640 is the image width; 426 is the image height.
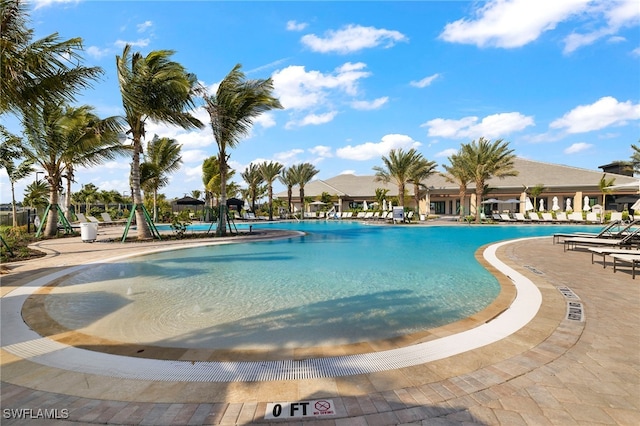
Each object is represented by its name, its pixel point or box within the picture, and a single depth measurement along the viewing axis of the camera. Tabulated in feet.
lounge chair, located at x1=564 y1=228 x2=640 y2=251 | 34.99
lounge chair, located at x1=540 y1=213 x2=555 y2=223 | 94.38
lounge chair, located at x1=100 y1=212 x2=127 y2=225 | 87.95
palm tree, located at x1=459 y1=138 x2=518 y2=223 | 90.48
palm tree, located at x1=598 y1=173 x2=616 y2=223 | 101.96
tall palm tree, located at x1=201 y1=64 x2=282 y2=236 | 55.72
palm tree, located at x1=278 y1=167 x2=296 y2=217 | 127.75
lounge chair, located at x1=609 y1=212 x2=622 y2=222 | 91.89
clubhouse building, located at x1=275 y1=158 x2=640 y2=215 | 118.52
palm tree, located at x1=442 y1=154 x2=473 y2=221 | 98.41
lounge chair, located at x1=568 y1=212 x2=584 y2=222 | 93.10
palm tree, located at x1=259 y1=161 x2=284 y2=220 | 123.13
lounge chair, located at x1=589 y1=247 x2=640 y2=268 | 26.71
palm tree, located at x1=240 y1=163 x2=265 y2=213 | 127.65
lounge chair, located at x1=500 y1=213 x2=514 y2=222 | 97.92
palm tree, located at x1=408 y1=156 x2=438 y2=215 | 103.81
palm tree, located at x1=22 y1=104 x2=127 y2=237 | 50.29
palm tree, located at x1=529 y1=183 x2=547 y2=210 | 114.47
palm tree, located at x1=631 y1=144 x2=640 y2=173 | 96.37
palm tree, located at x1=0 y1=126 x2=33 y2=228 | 52.70
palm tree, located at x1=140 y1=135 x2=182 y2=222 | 90.27
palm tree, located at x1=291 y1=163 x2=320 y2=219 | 126.62
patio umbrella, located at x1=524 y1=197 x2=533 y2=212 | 98.07
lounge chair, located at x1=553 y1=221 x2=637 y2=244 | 41.17
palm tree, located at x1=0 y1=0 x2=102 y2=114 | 19.16
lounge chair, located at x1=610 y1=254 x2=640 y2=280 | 23.32
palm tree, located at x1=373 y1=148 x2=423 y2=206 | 100.27
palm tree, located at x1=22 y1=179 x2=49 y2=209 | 107.04
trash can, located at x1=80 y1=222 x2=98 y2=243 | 47.67
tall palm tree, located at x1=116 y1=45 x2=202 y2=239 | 45.55
